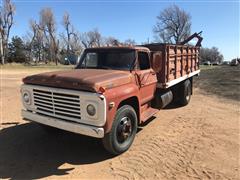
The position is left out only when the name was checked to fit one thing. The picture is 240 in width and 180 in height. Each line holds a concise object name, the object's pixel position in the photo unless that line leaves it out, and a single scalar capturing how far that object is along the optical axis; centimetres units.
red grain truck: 313
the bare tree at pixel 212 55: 7562
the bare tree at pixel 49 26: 4225
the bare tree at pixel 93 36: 5716
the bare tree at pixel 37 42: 4358
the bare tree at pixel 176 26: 4619
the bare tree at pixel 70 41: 4951
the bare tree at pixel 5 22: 3382
